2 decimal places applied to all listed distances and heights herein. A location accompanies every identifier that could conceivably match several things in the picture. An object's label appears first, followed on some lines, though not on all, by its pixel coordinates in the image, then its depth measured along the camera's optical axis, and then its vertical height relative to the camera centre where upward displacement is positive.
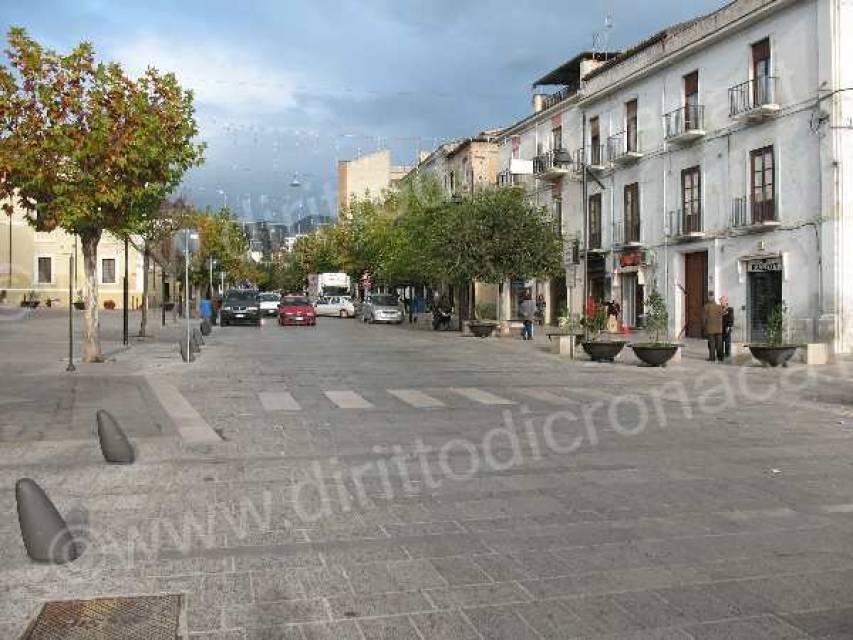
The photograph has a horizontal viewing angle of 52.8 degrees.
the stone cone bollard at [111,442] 7.98 -1.26
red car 42.22 -0.48
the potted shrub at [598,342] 20.80 -1.00
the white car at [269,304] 57.53 +0.02
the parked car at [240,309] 40.50 -0.20
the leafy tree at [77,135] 16.72 +3.39
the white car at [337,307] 58.91 -0.23
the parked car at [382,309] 46.84 -0.32
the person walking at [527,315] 30.34 -0.48
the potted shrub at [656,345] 19.39 -1.02
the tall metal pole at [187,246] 20.04 +1.39
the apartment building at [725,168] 24.03 +4.52
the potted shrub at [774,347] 18.88 -1.06
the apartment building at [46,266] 57.97 +2.87
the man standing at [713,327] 21.03 -0.67
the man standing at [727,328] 22.02 -0.73
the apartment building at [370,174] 103.12 +15.60
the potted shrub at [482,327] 32.32 -0.94
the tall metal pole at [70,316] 16.55 -0.20
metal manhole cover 3.96 -1.51
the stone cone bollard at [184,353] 19.45 -1.08
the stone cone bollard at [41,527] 4.97 -1.29
